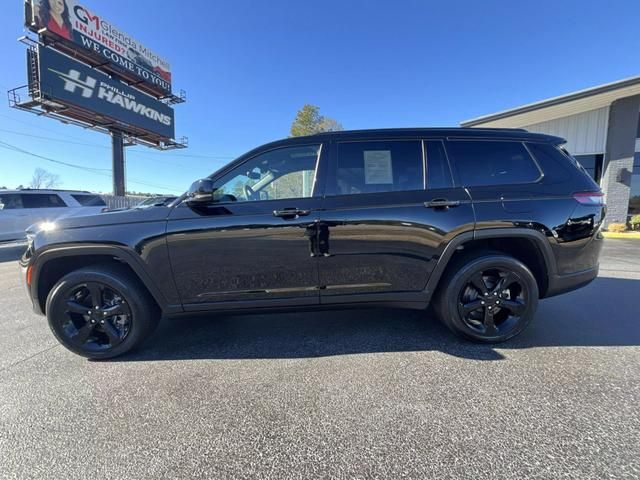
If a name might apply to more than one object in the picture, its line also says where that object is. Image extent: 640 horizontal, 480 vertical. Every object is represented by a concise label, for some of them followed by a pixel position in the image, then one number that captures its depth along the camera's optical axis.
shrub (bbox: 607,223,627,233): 11.61
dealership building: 11.47
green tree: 20.14
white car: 9.23
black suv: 2.63
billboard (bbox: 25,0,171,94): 16.22
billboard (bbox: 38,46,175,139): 16.28
